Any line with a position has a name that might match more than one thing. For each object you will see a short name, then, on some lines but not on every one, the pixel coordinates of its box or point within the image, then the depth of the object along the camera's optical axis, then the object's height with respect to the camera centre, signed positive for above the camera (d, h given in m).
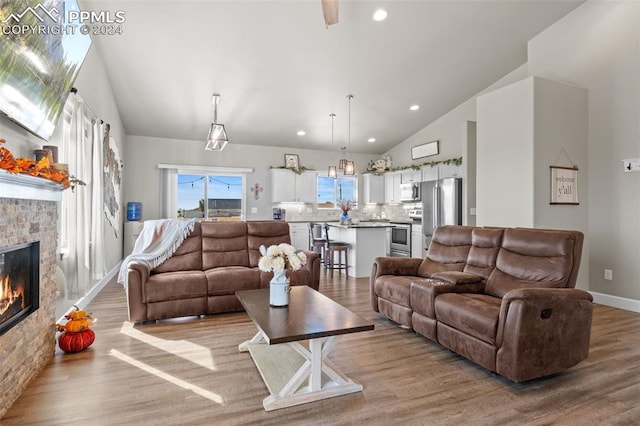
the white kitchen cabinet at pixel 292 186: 8.50 +0.69
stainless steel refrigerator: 6.57 +0.19
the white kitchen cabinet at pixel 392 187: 8.75 +0.68
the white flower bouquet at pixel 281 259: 2.55 -0.34
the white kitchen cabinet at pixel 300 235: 8.43 -0.52
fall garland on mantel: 1.84 +0.29
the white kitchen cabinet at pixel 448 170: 6.80 +0.86
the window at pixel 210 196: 7.98 +0.43
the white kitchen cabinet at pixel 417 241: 7.44 -0.61
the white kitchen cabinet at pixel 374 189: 9.27 +0.66
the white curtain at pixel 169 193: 7.72 +0.48
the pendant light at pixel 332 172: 6.54 +0.79
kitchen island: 5.98 -0.55
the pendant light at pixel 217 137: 4.96 +1.11
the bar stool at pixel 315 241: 6.23 -0.50
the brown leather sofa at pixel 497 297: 2.27 -0.67
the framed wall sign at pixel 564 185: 4.51 +0.37
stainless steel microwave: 7.96 +0.51
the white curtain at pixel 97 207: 4.18 +0.09
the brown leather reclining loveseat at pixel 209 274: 3.52 -0.66
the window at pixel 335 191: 9.18 +0.63
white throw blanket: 3.92 -0.30
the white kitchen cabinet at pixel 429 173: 7.42 +0.88
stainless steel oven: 7.71 -0.60
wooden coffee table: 2.06 -0.90
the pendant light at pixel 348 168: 5.86 +0.77
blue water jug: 7.17 +0.08
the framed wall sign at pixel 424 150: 7.84 +1.49
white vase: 2.55 -0.57
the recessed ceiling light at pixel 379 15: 4.44 +2.58
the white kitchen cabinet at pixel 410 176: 8.02 +0.90
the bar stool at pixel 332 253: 5.92 -0.72
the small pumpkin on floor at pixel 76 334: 2.76 -0.96
